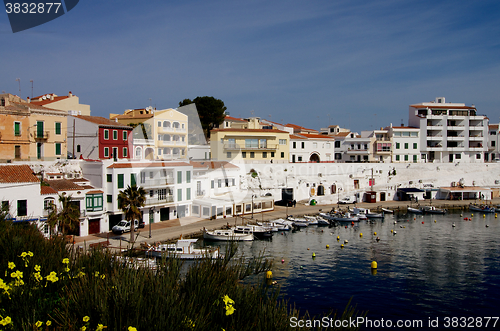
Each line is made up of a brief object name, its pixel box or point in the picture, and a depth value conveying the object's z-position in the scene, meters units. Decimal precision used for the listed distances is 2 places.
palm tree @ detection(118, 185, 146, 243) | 34.88
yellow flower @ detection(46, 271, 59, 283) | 12.44
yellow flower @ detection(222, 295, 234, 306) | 10.98
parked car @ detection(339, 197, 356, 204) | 67.00
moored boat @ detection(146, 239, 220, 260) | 33.50
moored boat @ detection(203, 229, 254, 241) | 40.86
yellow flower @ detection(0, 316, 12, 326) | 9.52
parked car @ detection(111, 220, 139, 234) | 38.81
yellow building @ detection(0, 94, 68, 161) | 42.19
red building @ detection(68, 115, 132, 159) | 49.03
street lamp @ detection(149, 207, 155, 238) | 44.47
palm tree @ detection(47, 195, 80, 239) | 32.53
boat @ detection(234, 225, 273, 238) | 43.35
